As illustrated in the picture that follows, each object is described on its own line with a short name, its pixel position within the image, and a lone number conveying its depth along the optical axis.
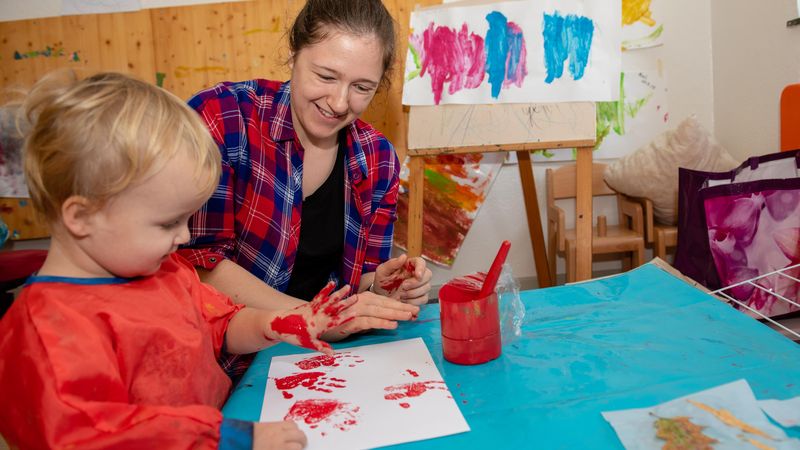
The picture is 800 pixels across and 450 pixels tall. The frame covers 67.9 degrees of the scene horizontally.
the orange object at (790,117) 1.90
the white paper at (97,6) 2.79
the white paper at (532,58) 2.10
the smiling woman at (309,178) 1.25
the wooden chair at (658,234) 2.57
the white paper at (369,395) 0.81
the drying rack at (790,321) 1.60
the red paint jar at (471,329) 0.98
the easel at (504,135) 2.00
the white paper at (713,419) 0.73
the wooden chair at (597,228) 2.62
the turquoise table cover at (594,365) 0.80
